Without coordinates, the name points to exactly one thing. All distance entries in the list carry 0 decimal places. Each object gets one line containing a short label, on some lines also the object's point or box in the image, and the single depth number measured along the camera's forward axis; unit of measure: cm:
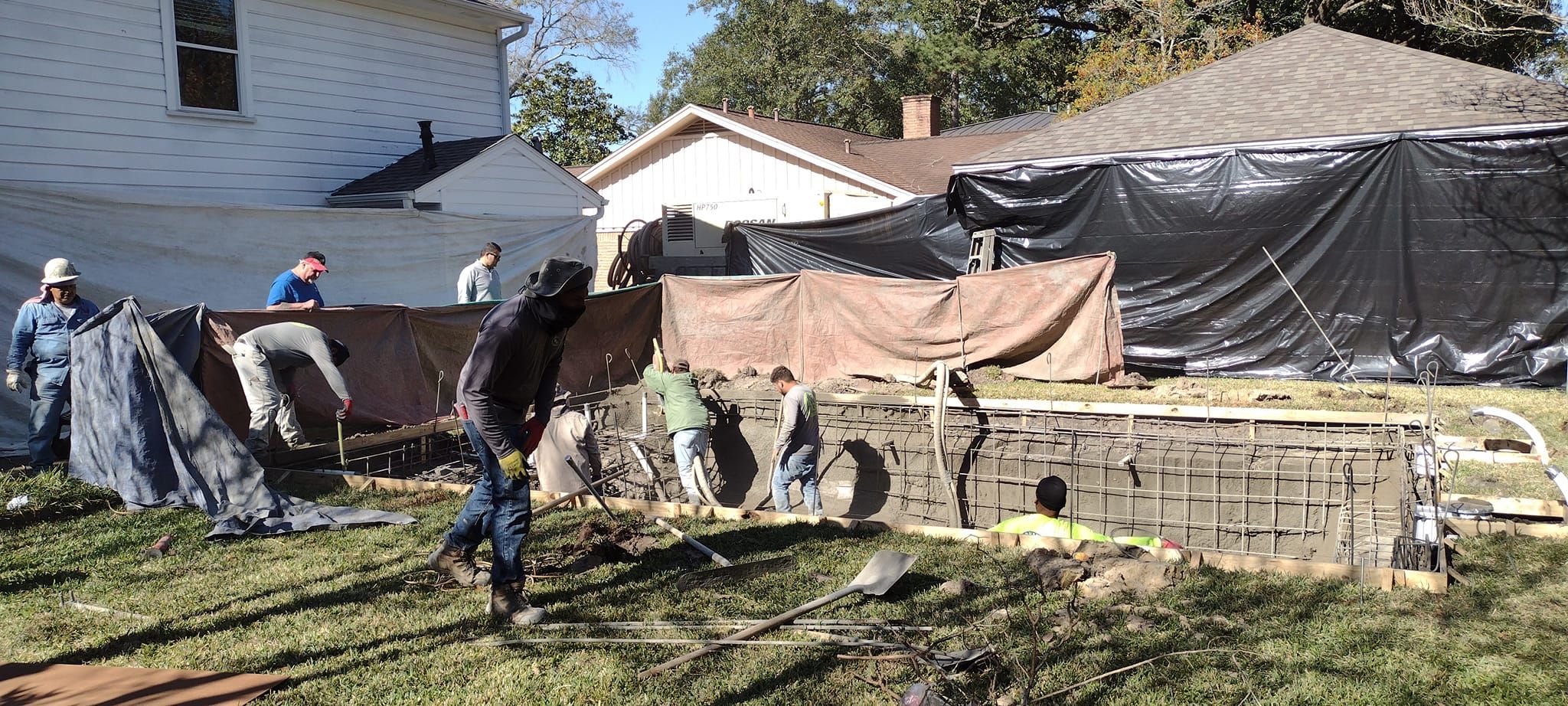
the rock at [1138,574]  511
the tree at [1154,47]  2245
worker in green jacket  1005
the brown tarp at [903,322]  1155
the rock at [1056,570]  513
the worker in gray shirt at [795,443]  958
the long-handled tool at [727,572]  524
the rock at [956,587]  507
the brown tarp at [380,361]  864
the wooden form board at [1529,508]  649
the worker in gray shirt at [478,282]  1154
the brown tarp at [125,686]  399
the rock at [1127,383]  1138
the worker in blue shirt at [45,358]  761
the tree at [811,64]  4000
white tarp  959
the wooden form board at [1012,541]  512
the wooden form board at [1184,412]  828
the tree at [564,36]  3609
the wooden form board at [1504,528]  596
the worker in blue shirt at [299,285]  940
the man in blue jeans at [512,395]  465
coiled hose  2039
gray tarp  693
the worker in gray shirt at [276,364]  816
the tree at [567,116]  3347
